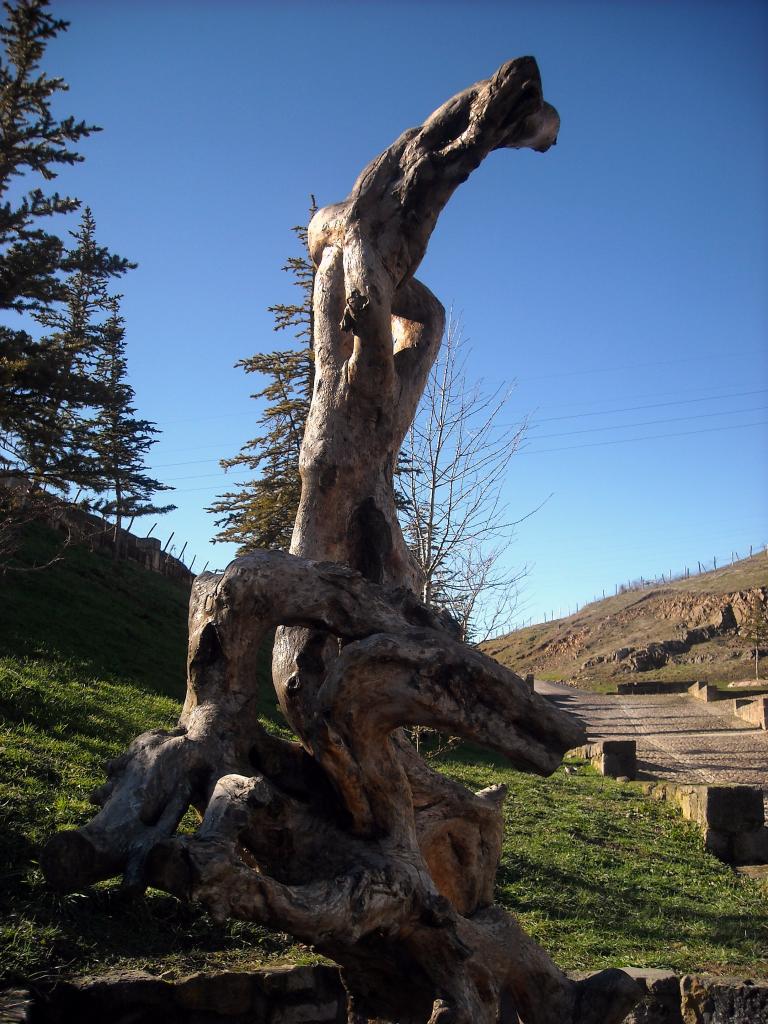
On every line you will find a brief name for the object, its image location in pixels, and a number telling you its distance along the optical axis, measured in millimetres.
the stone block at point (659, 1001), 4910
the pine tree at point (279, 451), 18062
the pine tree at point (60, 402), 14047
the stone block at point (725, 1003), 4805
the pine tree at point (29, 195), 13523
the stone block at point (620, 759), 16062
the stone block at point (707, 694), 29203
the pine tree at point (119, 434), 26953
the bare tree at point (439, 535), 12438
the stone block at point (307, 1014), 4332
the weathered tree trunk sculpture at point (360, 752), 3273
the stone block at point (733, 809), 10516
